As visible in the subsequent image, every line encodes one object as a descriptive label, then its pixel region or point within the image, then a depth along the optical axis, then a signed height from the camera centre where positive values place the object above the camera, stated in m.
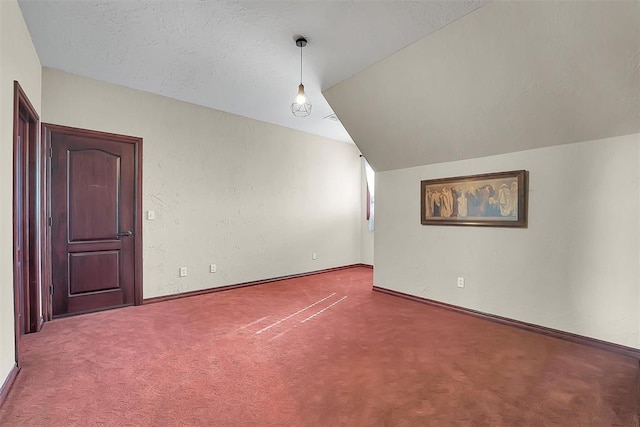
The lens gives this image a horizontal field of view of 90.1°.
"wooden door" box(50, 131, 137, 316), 3.45 -0.17
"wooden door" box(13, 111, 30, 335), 2.79 -0.18
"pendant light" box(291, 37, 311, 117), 2.78 +1.46
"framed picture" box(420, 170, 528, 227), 3.28 +0.11
